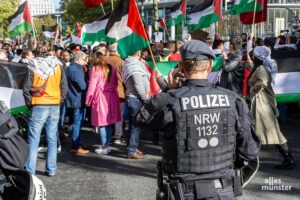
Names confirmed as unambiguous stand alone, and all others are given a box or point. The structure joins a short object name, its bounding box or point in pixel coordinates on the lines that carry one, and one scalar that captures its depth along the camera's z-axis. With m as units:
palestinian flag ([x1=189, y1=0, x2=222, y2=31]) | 11.35
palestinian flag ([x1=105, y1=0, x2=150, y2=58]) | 7.26
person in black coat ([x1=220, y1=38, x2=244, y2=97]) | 7.57
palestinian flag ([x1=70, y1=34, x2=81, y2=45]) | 16.58
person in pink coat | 7.78
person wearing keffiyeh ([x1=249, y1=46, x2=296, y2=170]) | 6.65
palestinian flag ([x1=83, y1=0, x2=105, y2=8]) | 10.69
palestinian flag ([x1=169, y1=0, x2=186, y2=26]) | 15.12
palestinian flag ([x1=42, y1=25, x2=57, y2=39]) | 21.47
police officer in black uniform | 3.15
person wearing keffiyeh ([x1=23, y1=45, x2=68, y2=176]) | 6.35
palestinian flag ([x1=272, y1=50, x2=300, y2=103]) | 9.47
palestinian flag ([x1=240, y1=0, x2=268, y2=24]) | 10.89
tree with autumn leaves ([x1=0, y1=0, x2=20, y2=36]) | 41.91
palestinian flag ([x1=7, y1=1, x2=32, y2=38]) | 12.51
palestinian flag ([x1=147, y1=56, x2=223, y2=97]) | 7.76
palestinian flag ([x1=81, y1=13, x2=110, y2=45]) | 9.91
